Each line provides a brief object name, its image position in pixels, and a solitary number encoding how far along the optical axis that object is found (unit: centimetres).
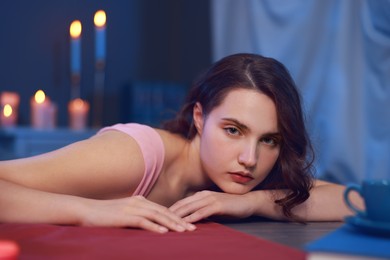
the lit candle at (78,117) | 395
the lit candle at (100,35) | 310
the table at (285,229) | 125
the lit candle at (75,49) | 326
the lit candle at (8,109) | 379
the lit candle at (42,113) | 378
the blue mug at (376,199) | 107
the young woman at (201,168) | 139
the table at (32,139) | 355
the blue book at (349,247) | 86
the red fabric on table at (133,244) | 100
